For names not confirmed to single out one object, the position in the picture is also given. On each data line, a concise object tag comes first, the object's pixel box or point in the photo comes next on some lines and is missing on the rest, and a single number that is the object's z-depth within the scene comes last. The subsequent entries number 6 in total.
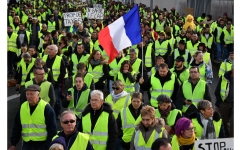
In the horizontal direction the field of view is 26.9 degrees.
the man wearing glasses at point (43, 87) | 8.71
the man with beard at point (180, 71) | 9.75
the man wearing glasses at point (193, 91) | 8.58
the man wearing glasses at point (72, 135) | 5.75
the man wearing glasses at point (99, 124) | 6.55
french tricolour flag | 9.66
